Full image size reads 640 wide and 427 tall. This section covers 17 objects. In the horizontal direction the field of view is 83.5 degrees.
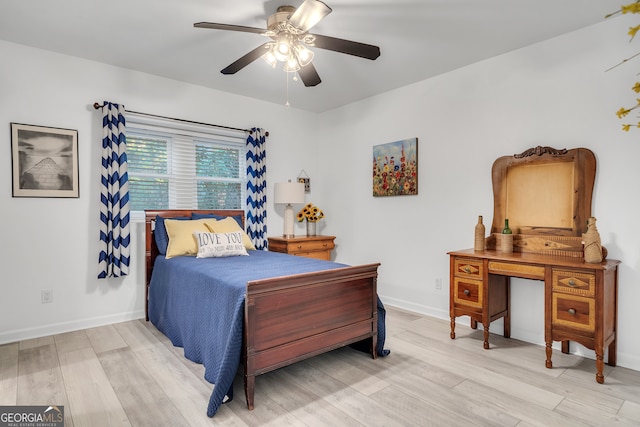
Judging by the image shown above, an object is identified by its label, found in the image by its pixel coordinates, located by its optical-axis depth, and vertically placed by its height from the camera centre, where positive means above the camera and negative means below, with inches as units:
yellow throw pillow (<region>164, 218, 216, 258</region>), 131.5 -9.4
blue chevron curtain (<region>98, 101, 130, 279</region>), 134.0 +6.9
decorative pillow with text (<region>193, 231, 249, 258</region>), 127.8 -12.4
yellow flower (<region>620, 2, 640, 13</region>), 24.3 +13.8
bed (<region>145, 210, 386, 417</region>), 82.0 -26.9
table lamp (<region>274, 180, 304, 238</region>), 177.2 +6.7
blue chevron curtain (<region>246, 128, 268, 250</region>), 173.8 +10.9
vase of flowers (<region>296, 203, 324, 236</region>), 191.2 -3.1
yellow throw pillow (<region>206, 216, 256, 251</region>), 142.4 -6.6
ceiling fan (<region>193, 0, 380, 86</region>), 88.2 +45.2
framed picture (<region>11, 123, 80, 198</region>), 121.4 +17.8
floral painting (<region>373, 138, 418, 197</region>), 157.5 +19.1
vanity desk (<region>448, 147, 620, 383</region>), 95.9 -15.2
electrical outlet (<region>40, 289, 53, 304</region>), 126.5 -29.8
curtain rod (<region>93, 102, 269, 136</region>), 133.1 +39.2
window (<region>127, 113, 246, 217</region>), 148.9 +20.8
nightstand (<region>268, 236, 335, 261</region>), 171.8 -17.6
